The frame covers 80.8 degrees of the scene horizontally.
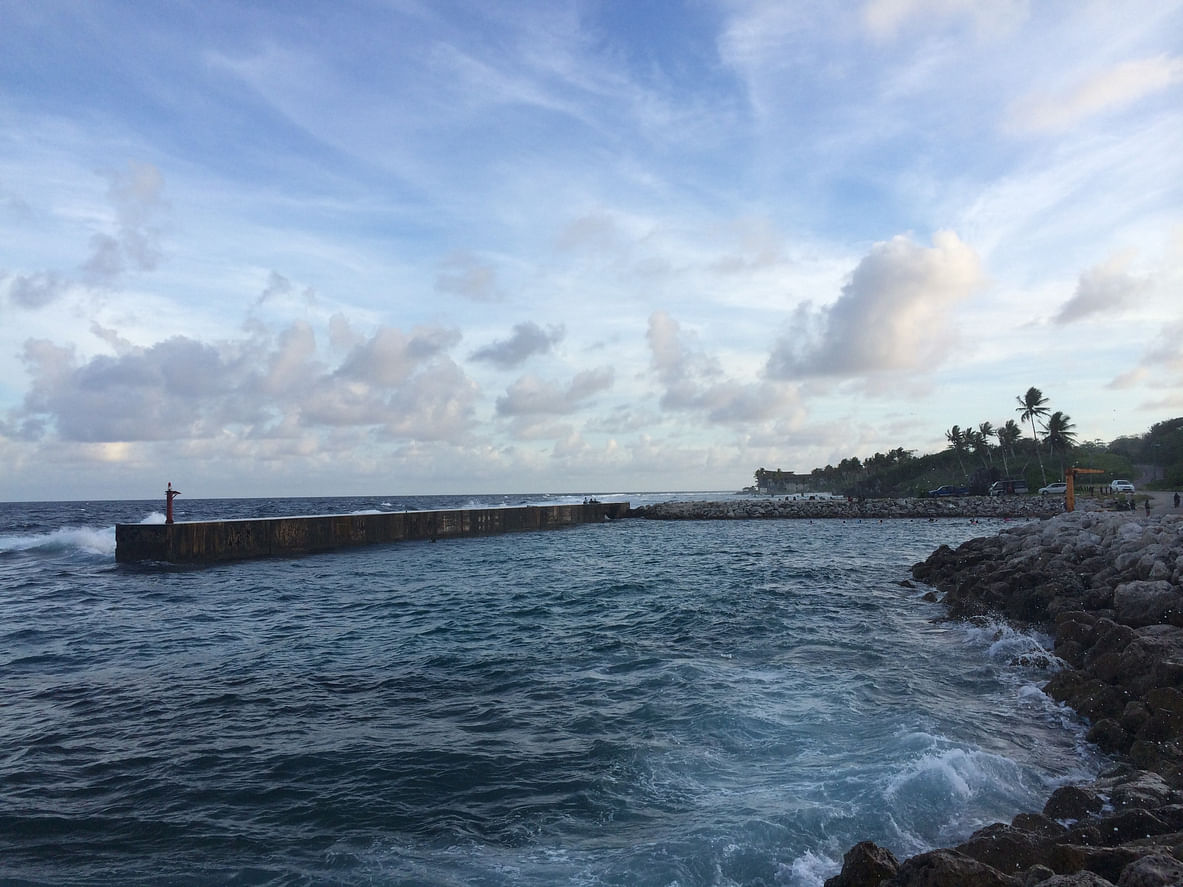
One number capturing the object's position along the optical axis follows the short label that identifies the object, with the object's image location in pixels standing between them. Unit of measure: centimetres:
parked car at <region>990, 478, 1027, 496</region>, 8075
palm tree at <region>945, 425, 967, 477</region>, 10075
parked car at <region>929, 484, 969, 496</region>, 8981
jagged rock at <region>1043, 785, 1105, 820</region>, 621
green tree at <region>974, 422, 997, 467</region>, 10006
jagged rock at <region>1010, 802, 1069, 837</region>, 578
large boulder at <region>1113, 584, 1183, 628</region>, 1234
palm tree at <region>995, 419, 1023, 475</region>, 9424
